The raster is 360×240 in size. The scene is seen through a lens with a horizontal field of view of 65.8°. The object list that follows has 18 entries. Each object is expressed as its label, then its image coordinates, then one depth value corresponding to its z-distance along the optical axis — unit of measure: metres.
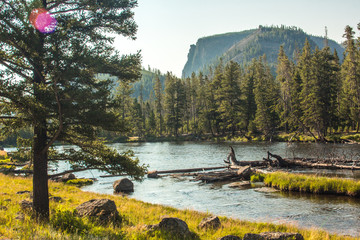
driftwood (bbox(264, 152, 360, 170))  24.89
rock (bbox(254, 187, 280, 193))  19.61
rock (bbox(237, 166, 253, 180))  24.11
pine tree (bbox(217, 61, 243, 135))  73.09
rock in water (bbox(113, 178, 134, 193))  21.64
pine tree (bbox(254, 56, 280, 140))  65.81
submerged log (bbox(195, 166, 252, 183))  23.98
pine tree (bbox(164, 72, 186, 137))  87.94
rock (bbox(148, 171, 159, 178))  26.73
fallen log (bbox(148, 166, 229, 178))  28.37
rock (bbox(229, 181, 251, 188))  21.90
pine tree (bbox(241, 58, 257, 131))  75.23
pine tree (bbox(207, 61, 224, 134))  80.38
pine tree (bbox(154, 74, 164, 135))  98.56
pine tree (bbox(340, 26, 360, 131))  54.61
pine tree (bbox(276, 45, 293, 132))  67.07
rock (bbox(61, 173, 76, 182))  26.08
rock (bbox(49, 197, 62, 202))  13.94
